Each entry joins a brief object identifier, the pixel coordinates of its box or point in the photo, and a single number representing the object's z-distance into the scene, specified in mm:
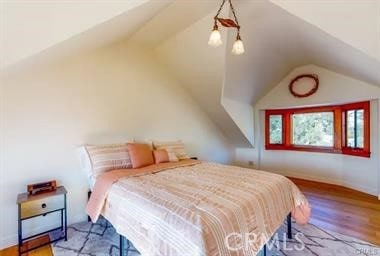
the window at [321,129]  3975
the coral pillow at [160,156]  3068
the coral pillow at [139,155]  2823
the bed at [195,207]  1365
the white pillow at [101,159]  2586
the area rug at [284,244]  2115
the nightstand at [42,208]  2146
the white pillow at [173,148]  3369
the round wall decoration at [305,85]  4289
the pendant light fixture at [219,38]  2027
